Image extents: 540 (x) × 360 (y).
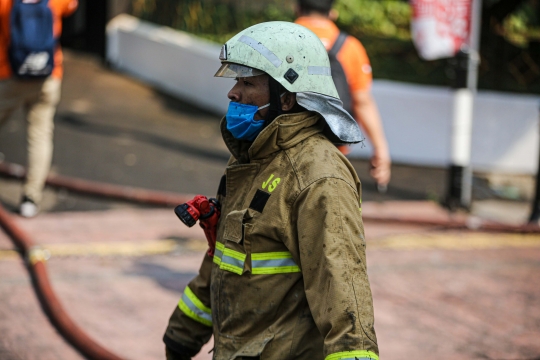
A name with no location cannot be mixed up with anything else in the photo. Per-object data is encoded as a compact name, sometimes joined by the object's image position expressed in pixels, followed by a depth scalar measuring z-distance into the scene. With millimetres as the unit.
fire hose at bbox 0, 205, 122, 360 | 8367
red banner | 15422
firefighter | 4375
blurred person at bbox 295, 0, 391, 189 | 9703
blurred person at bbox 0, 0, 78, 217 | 11734
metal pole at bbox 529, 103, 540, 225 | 14898
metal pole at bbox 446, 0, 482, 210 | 15531
